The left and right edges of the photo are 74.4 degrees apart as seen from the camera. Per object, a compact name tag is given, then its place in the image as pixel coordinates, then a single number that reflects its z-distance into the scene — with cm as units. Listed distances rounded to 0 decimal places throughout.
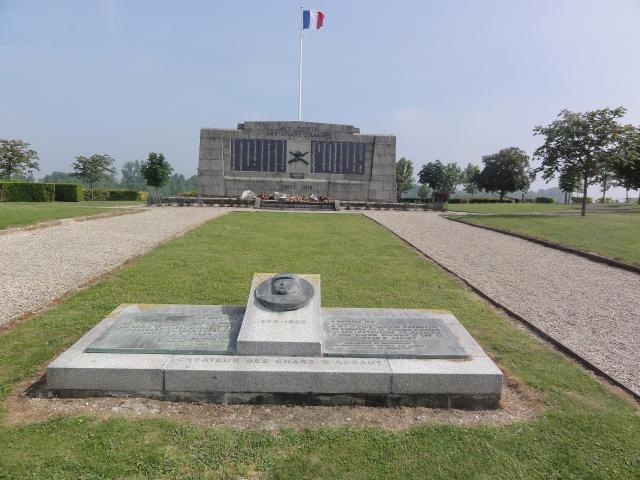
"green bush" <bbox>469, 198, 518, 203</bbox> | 5186
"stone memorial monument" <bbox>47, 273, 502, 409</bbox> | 418
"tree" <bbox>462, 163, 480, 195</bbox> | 8471
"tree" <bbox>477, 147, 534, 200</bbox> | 6450
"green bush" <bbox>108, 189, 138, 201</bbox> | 4678
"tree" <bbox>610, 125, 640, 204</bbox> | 2294
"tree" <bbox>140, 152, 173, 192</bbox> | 5312
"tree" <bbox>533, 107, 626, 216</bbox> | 2308
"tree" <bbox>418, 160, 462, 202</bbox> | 7081
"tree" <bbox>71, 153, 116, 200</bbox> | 5156
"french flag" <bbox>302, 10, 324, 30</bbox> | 3647
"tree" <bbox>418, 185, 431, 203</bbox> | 8026
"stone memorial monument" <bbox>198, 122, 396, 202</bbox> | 3247
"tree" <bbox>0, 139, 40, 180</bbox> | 4175
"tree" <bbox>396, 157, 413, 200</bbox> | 7456
